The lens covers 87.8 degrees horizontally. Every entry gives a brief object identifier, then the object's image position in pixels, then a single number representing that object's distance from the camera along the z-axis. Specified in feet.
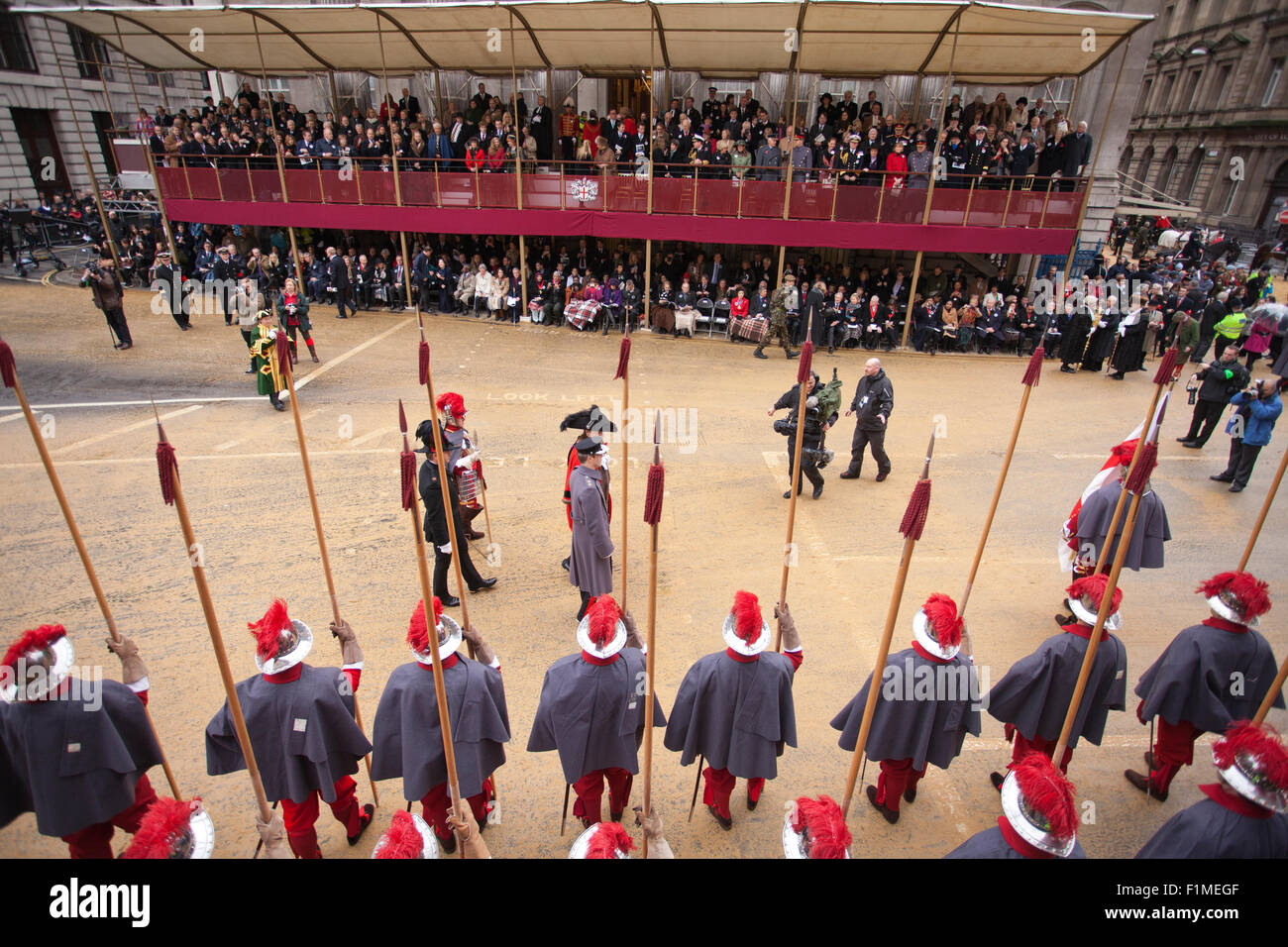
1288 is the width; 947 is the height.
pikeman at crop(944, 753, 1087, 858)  8.80
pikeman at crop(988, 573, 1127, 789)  14.11
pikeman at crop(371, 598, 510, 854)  12.35
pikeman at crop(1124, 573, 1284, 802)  14.15
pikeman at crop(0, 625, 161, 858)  11.25
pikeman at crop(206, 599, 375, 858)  12.07
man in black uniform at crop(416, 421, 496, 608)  20.51
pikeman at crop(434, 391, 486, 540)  22.20
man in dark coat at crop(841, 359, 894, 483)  29.35
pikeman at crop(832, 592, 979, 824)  13.10
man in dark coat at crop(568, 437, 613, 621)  19.98
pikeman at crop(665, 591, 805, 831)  13.08
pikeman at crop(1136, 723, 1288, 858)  9.50
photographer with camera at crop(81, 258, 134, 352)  43.37
